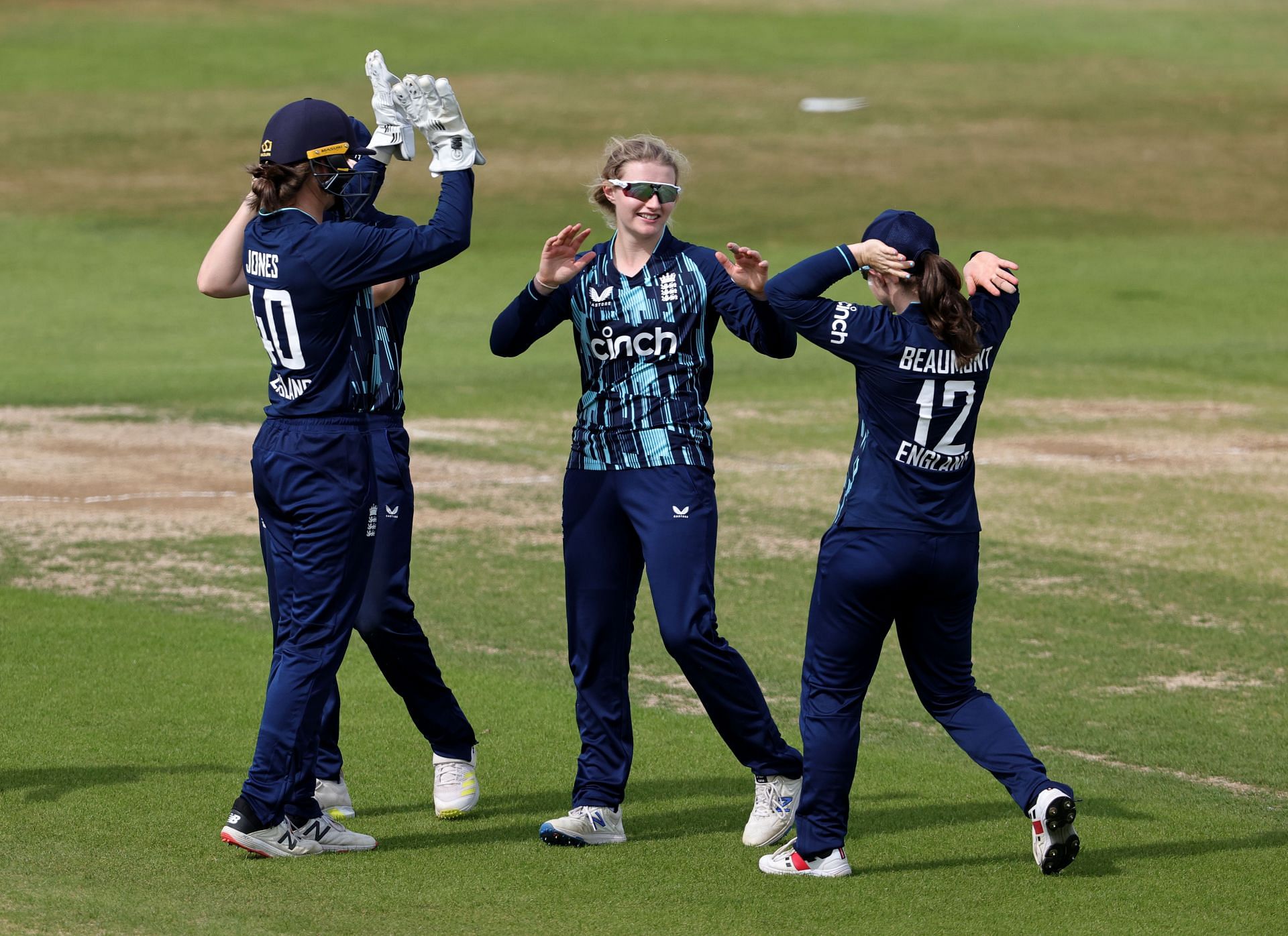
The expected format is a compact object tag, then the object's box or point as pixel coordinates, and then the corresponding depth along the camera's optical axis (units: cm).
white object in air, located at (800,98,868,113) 7450
